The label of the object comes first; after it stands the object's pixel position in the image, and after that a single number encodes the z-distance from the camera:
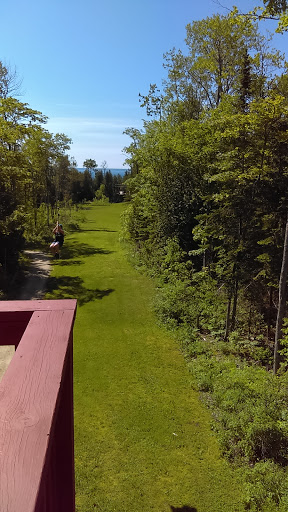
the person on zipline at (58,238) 15.32
